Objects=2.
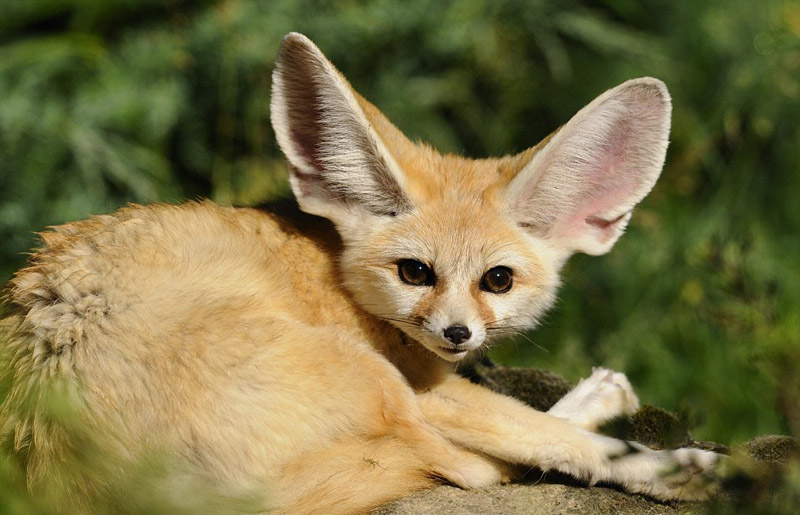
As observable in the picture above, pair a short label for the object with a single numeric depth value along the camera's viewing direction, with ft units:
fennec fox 18.10
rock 19.29
